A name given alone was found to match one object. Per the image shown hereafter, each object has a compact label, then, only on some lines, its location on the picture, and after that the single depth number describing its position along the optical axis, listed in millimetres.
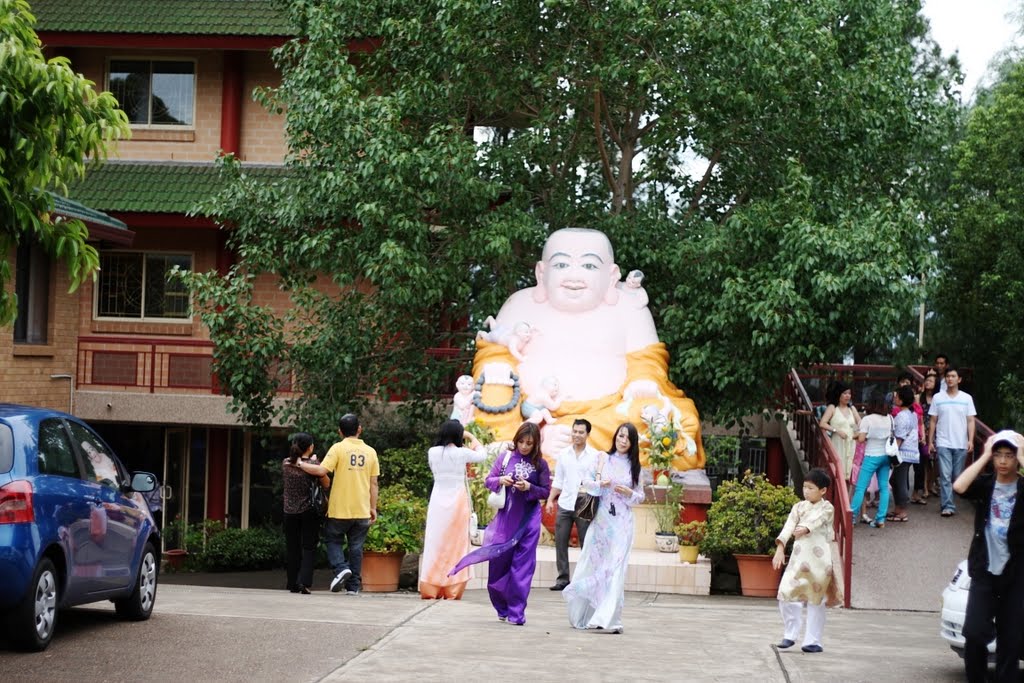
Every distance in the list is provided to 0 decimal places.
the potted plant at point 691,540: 16078
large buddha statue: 17906
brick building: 23984
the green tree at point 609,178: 17750
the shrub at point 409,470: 18562
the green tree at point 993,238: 22344
